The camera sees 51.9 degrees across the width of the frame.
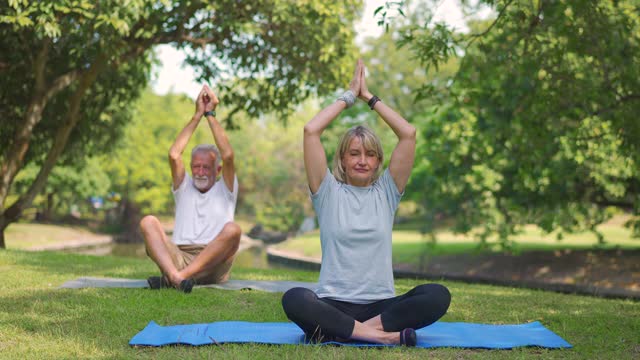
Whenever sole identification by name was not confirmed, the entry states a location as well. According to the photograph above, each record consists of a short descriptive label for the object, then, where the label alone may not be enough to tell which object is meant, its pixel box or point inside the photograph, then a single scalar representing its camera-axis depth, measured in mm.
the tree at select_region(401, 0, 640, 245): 9156
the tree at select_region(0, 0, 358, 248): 10969
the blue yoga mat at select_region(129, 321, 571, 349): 4168
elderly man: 6273
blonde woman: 4184
